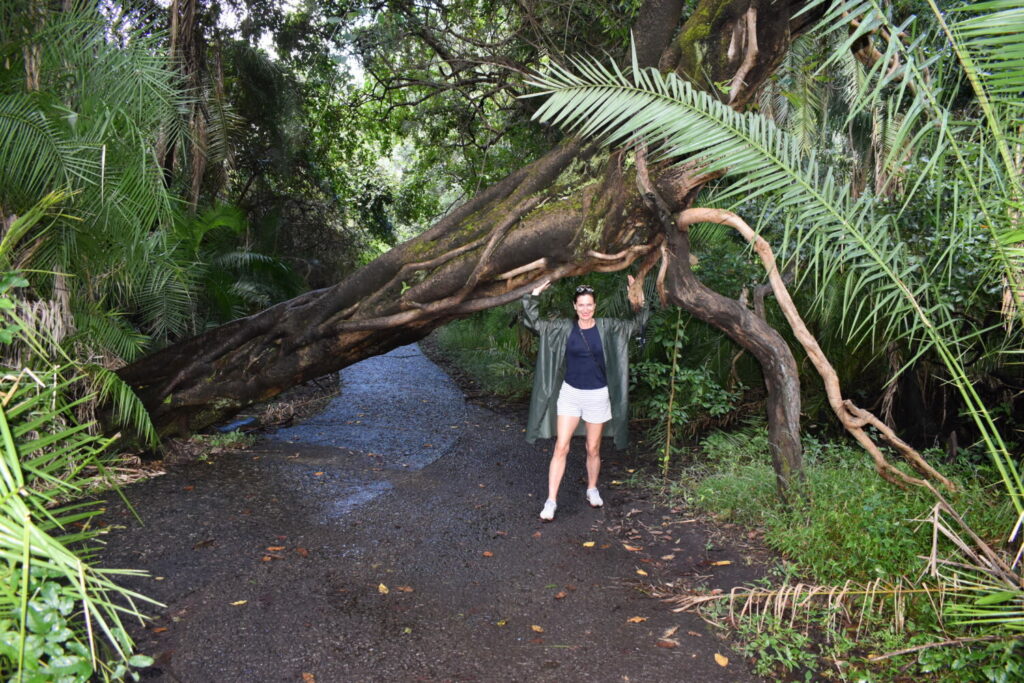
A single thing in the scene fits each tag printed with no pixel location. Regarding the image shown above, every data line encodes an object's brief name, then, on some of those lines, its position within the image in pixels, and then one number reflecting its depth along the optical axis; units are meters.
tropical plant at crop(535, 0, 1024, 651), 2.71
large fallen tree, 5.20
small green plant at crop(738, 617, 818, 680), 3.46
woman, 5.48
